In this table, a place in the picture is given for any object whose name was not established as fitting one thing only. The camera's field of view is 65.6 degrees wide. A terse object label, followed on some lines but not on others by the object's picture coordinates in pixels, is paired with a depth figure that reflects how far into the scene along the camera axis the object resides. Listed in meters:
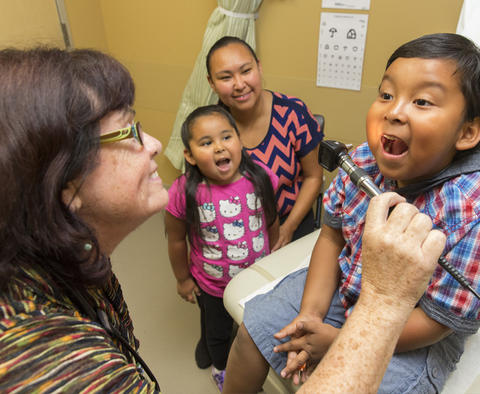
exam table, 0.97
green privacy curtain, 2.06
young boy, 0.80
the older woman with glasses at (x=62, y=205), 0.58
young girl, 1.41
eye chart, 1.92
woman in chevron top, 1.61
